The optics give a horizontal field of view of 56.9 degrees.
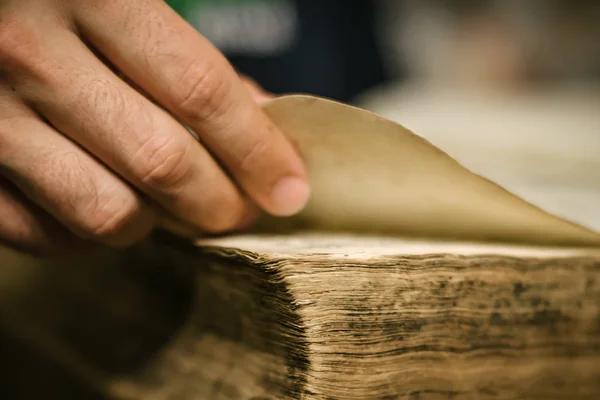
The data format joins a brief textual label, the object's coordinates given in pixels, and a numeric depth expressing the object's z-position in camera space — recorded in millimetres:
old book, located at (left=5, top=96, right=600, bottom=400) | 312
